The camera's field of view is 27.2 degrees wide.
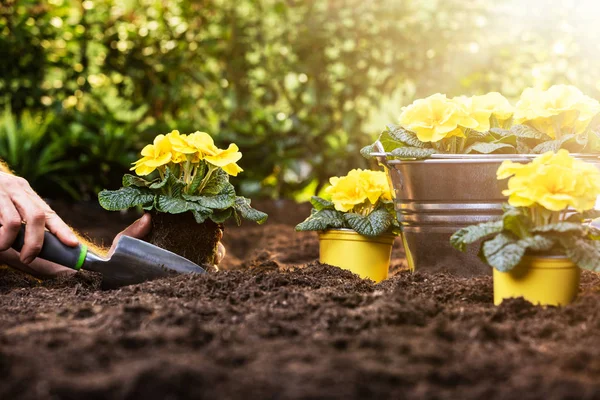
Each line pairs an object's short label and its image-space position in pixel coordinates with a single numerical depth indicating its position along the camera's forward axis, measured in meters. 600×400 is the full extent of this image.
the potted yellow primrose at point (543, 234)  1.16
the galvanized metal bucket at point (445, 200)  1.30
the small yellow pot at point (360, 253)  1.40
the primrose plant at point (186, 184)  1.35
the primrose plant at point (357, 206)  1.40
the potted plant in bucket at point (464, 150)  1.30
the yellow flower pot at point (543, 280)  1.17
